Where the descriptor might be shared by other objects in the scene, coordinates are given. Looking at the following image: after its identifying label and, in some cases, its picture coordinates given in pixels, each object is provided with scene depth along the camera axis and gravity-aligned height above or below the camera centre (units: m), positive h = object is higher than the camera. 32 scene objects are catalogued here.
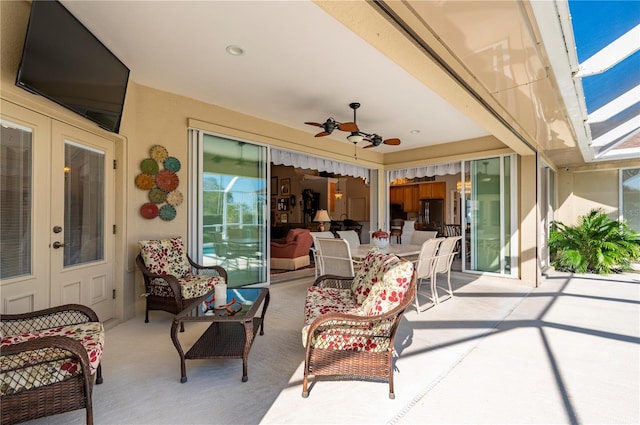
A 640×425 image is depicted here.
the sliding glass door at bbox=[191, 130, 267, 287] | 4.05 +0.07
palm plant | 5.68 -0.65
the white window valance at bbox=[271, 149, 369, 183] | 5.23 +0.94
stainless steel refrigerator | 9.36 -0.06
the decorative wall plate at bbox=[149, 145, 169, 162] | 3.58 +0.70
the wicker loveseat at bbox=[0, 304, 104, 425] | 1.49 -0.85
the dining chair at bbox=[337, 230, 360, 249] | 4.89 -0.40
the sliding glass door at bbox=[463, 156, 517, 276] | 5.25 -0.03
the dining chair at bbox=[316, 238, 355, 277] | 3.34 -0.52
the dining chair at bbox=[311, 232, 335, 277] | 3.78 -0.59
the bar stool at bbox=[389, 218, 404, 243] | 9.13 -0.50
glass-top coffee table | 2.09 -0.95
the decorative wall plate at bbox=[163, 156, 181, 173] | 3.68 +0.58
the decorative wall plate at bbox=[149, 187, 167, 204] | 3.56 +0.19
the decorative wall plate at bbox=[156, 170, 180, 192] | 3.61 +0.38
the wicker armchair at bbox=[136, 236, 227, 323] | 3.06 -0.72
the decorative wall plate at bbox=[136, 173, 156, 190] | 3.46 +0.35
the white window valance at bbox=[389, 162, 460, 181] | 6.11 +0.89
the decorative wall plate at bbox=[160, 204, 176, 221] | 3.64 -0.01
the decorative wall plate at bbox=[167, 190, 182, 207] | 3.70 +0.17
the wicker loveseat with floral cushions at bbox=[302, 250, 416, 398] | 1.91 -0.80
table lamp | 8.73 -0.15
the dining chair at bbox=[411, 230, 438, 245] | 5.05 -0.42
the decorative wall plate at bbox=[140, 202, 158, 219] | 3.50 +0.02
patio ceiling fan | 3.60 +1.02
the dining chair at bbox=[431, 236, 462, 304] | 3.77 -0.61
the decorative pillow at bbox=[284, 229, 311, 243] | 6.42 -0.48
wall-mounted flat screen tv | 1.96 +1.09
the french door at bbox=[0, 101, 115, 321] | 2.27 -0.03
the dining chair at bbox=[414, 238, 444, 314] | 3.46 -0.57
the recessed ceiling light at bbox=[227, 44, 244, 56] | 2.70 +1.47
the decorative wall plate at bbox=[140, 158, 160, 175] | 3.50 +0.53
